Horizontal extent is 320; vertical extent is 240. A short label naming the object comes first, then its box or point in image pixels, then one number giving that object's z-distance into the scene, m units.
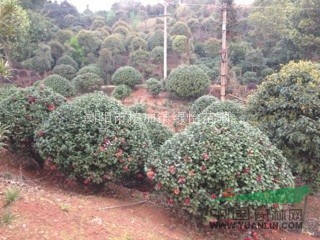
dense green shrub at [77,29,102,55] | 18.66
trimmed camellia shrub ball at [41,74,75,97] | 13.30
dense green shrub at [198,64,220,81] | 15.84
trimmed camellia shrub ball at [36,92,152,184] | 4.52
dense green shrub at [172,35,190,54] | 17.06
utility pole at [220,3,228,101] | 9.96
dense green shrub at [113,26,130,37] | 21.14
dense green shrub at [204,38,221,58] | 17.72
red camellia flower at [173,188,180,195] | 3.87
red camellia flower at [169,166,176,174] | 3.99
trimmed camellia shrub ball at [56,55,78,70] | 17.06
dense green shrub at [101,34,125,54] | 18.16
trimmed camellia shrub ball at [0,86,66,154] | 5.25
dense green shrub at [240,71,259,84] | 16.00
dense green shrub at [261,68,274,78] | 16.09
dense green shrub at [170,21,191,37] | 19.58
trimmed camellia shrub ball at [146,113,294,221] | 3.83
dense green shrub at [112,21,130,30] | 22.23
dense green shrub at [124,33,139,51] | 19.27
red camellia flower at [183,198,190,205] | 3.88
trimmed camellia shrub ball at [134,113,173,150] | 6.01
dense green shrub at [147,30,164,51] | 18.69
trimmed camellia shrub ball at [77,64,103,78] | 15.84
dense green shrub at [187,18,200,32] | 21.83
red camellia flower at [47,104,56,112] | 5.50
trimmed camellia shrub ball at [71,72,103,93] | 14.53
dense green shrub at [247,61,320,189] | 4.90
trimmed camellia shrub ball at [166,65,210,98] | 12.84
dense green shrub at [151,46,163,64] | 17.23
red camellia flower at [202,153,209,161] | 3.91
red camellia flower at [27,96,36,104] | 5.41
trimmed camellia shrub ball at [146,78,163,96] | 13.85
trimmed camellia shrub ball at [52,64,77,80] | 16.03
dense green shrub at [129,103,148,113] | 9.12
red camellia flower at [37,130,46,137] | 4.83
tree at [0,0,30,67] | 3.34
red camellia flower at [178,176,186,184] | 3.87
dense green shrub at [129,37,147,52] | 18.12
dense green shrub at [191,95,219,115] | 10.62
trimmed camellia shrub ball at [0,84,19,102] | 5.82
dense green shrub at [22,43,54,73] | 16.42
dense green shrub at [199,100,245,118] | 6.55
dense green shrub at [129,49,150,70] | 17.28
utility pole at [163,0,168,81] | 15.08
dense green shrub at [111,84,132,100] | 13.76
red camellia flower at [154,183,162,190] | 4.14
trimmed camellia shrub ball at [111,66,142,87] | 14.59
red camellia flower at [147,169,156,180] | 4.23
